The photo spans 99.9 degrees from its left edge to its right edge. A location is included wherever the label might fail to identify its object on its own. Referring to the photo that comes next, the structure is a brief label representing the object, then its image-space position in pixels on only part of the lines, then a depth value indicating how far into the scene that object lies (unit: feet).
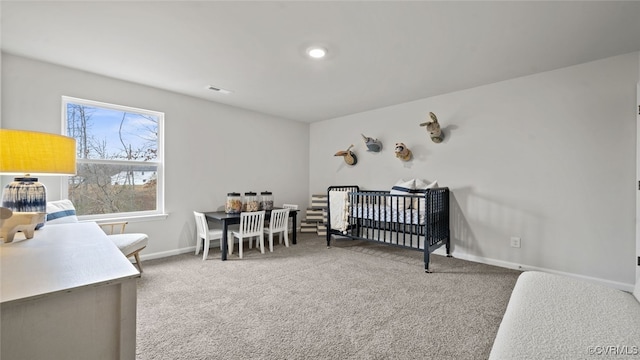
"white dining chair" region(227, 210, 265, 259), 11.22
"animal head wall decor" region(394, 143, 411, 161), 12.41
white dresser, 2.31
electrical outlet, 10.00
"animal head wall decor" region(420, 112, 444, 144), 11.24
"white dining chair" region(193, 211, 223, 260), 11.03
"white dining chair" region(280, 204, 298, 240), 13.59
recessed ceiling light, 7.80
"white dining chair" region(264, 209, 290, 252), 12.25
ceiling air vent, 11.07
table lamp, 4.33
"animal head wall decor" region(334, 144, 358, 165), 14.82
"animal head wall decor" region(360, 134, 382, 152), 13.80
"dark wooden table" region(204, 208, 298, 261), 10.87
